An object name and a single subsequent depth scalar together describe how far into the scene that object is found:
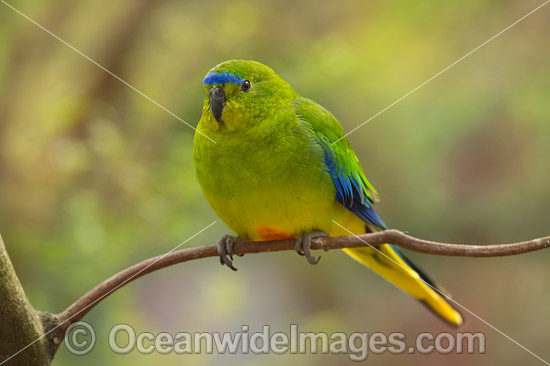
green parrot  3.86
